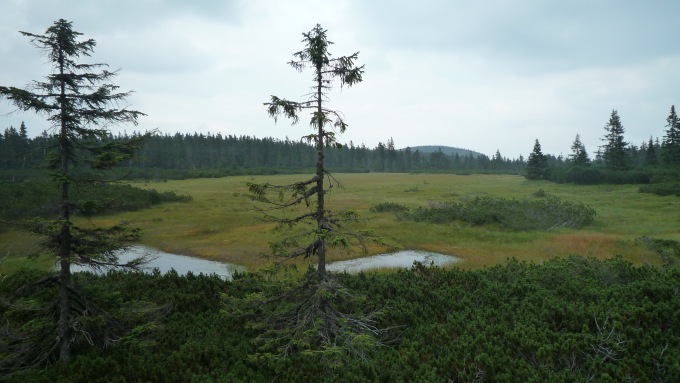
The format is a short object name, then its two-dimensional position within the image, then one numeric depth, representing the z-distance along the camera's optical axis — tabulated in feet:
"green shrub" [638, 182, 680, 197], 148.97
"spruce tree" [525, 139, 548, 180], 256.32
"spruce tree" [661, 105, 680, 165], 204.64
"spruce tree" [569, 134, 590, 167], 261.77
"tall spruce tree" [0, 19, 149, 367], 29.22
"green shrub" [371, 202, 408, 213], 129.23
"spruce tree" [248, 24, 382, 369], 31.27
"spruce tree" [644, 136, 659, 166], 229.04
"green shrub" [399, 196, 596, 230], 104.01
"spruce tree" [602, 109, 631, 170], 226.38
